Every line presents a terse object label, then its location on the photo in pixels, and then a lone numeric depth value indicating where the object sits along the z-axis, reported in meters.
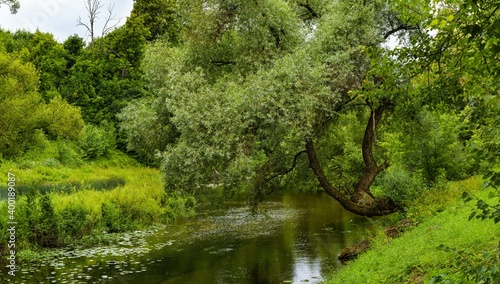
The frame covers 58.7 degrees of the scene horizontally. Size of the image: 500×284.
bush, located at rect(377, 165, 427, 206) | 15.97
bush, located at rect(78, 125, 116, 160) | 38.89
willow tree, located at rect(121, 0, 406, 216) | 13.12
